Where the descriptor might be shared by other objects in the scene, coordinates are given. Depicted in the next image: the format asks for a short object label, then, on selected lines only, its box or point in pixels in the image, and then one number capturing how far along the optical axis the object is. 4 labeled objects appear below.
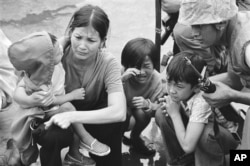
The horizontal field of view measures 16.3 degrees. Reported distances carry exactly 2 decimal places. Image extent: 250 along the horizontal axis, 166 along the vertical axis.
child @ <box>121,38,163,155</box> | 5.22
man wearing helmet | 4.40
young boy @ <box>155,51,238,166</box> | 4.56
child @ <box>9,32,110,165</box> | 4.46
